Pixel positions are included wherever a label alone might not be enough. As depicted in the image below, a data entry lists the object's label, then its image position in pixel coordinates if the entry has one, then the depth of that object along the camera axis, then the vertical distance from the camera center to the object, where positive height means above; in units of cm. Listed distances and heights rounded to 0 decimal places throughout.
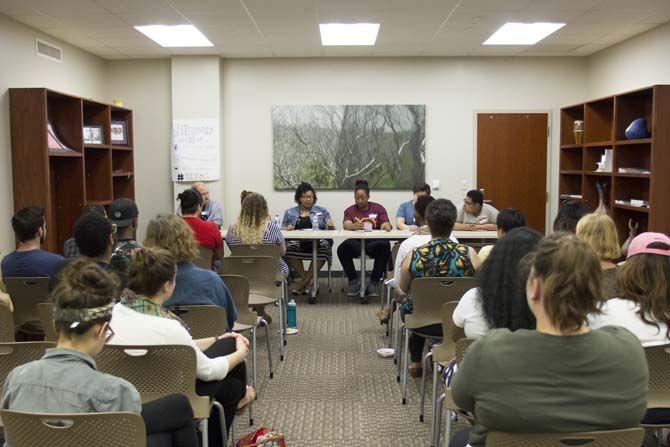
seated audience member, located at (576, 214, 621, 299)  307 -32
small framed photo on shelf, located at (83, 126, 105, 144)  675 +38
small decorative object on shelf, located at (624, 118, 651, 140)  584 +35
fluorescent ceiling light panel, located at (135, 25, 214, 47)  646 +142
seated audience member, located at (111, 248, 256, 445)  232 -58
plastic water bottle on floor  562 -124
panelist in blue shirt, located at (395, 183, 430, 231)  730 -51
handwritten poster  801 +25
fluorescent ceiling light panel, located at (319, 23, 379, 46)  646 +142
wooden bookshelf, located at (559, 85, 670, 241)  549 +13
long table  632 -64
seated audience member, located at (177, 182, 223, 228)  728 -42
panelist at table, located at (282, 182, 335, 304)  688 -64
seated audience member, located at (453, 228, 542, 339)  226 -41
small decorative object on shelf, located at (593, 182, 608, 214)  647 -29
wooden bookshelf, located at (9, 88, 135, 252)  571 +12
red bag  288 -120
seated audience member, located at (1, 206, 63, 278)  379 -50
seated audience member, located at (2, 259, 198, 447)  169 -51
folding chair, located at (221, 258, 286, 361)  467 -73
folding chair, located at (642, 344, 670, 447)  231 -76
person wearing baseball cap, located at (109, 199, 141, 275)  372 -32
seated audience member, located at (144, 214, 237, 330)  311 -48
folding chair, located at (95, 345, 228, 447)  220 -67
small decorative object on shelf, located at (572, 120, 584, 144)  716 +42
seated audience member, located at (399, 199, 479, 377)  373 -49
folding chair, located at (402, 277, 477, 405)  351 -69
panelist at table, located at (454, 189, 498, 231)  668 -48
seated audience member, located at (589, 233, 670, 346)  238 -47
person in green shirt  158 -48
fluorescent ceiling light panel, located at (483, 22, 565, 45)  646 +142
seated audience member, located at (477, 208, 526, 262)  399 -31
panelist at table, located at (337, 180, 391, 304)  695 -80
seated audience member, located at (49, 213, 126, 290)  346 -35
